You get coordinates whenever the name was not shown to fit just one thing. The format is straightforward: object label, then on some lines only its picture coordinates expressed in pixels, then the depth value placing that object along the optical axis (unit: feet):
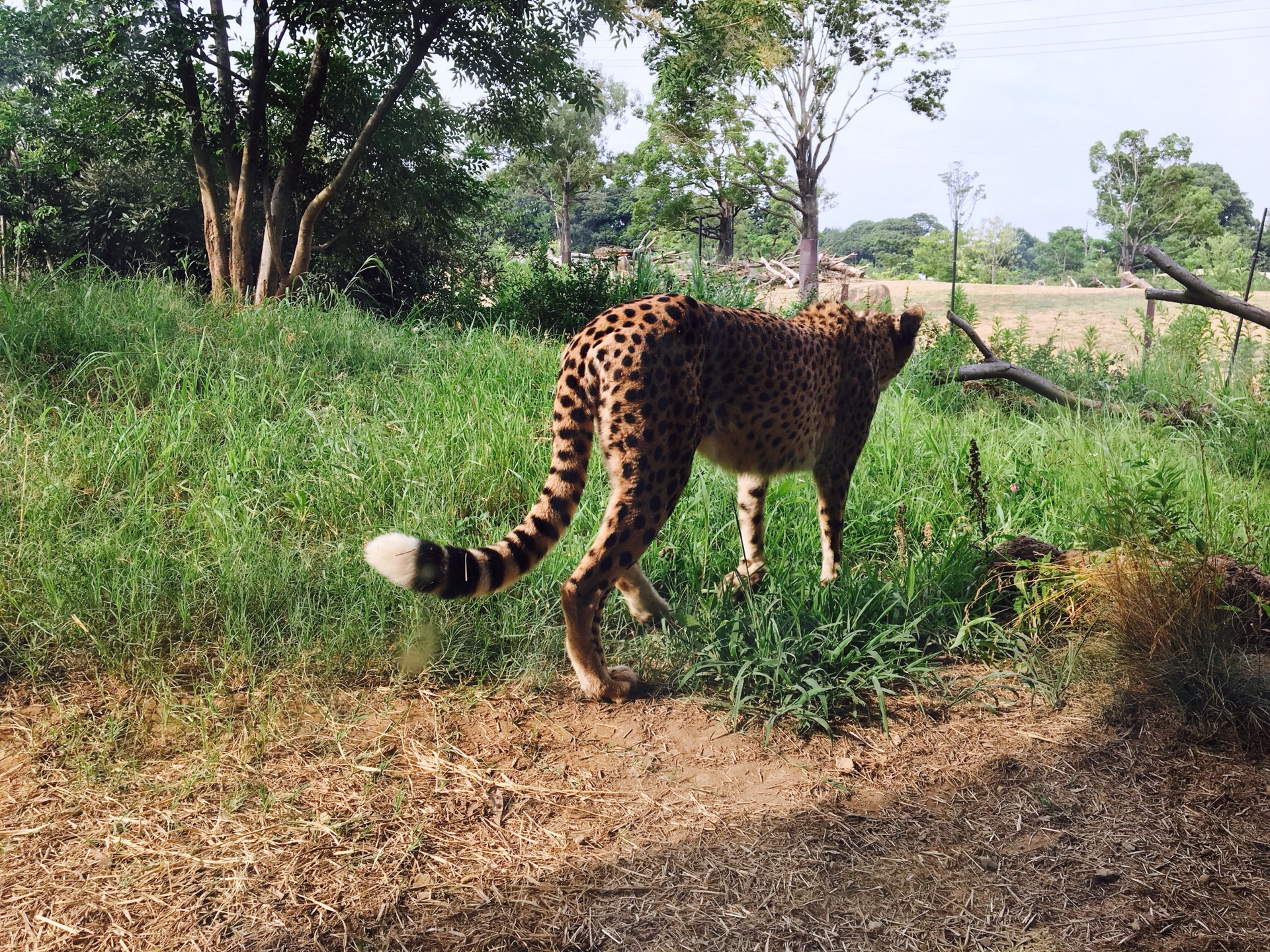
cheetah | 8.04
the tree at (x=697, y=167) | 71.10
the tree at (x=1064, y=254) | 152.15
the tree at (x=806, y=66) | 56.44
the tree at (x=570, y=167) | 83.87
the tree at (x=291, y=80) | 23.16
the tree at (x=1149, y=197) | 101.35
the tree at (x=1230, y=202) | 118.93
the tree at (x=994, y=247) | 133.28
